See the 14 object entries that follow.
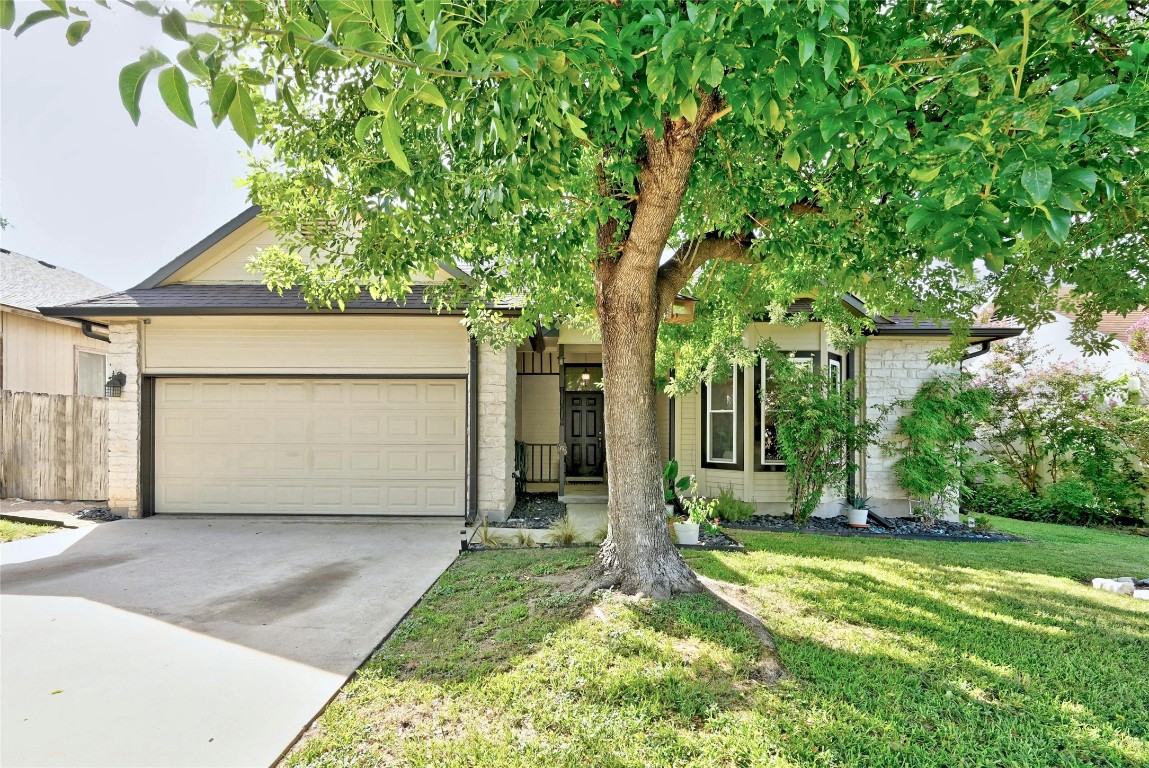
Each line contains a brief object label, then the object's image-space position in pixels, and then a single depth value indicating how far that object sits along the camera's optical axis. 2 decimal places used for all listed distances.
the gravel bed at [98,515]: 7.50
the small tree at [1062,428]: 8.84
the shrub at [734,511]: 7.83
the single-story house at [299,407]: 7.70
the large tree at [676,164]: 1.64
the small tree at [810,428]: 7.63
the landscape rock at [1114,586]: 5.07
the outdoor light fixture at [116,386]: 7.57
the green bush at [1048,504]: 8.84
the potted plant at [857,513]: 8.06
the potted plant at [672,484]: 7.94
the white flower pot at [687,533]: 6.35
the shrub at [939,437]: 8.02
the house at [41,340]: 10.71
